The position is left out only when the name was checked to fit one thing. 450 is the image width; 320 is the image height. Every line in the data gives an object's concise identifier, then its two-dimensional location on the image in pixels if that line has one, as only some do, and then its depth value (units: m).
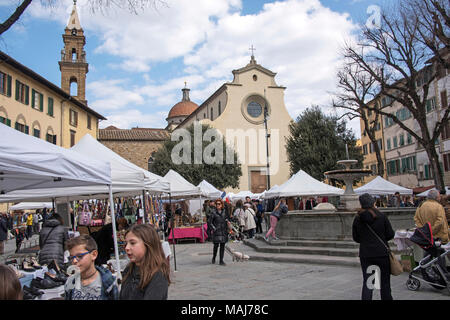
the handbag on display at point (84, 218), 15.44
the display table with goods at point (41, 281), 3.69
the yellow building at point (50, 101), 25.80
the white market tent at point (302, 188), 17.78
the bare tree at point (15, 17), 9.50
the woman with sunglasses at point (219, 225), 9.79
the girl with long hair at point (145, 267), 2.36
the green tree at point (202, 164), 36.31
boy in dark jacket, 2.72
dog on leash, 10.33
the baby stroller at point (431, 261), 5.89
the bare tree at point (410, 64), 16.46
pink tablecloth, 17.02
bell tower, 42.91
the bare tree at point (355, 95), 22.22
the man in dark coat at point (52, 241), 5.78
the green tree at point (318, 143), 32.97
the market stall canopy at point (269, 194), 18.14
